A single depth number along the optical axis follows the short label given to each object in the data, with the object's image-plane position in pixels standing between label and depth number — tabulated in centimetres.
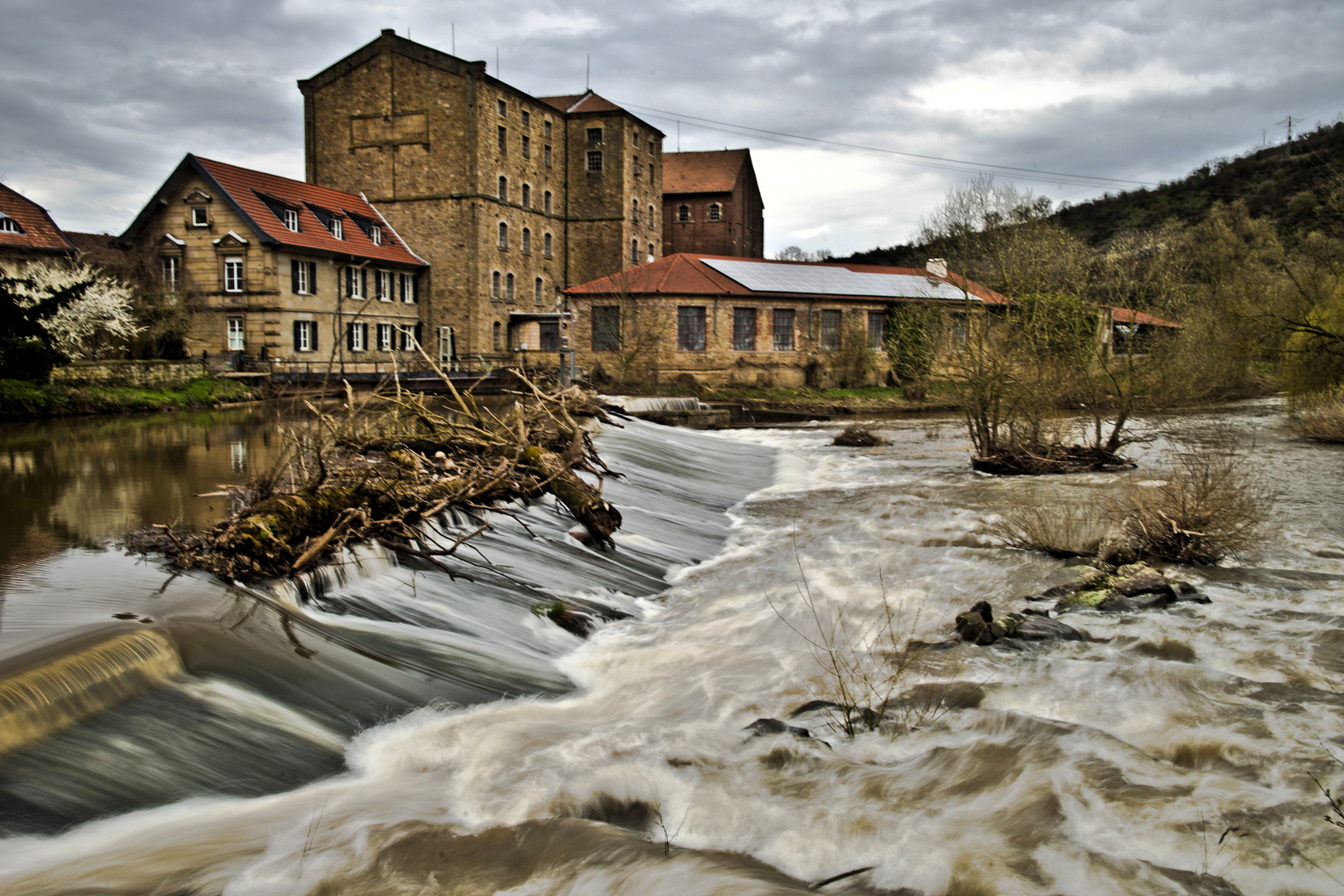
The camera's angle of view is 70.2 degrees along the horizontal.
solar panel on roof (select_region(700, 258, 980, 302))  4291
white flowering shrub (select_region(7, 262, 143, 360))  2855
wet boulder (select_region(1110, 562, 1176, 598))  998
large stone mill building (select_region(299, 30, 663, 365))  4944
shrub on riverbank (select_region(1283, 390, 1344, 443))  2294
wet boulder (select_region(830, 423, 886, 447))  2691
